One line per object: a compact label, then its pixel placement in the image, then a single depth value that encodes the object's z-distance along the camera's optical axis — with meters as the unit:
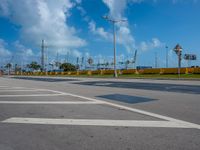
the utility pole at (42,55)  97.76
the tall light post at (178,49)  35.73
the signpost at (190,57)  79.47
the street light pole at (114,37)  47.60
